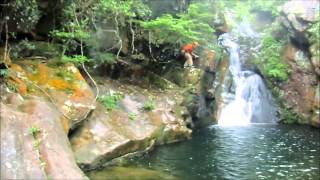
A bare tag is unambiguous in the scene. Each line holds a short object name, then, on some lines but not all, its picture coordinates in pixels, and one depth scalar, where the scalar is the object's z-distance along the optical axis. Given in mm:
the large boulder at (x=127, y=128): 9123
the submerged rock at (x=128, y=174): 8395
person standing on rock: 15402
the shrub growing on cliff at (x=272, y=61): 19207
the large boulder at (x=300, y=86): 17854
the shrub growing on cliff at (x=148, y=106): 12026
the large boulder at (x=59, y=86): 8561
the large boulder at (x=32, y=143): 6071
